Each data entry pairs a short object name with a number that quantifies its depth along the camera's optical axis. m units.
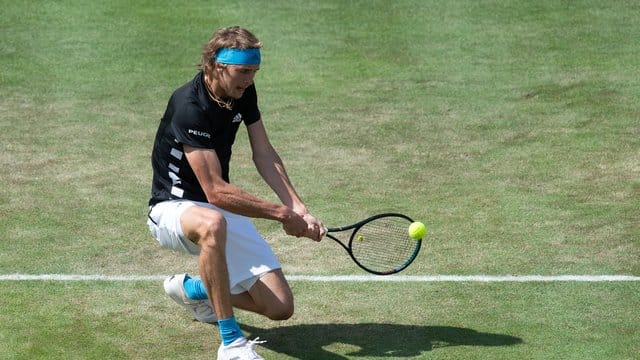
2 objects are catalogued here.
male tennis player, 16.97
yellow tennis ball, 18.16
